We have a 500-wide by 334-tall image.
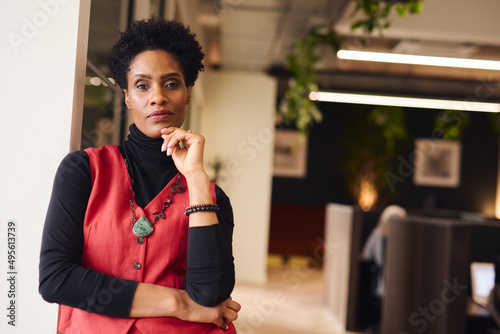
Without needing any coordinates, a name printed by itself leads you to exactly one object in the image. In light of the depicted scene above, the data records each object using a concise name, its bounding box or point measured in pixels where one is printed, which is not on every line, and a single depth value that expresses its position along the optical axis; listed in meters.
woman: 1.15
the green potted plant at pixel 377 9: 3.99
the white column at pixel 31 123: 1.39
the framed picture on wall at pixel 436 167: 10.93
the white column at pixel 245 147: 8.05
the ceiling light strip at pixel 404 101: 8.37
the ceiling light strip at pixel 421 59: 5.45
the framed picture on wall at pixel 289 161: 10.68
